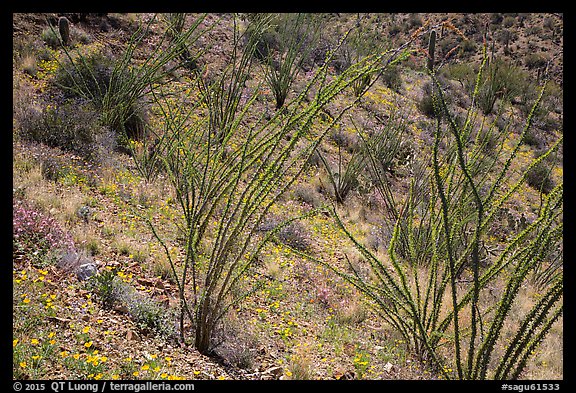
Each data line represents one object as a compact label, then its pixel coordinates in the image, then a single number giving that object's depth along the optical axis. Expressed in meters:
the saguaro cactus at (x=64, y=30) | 8.94
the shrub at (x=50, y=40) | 8.94
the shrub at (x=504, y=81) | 15.56
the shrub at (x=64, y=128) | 5.79
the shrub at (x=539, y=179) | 13.21
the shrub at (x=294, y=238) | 5.90
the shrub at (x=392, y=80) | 15.87
